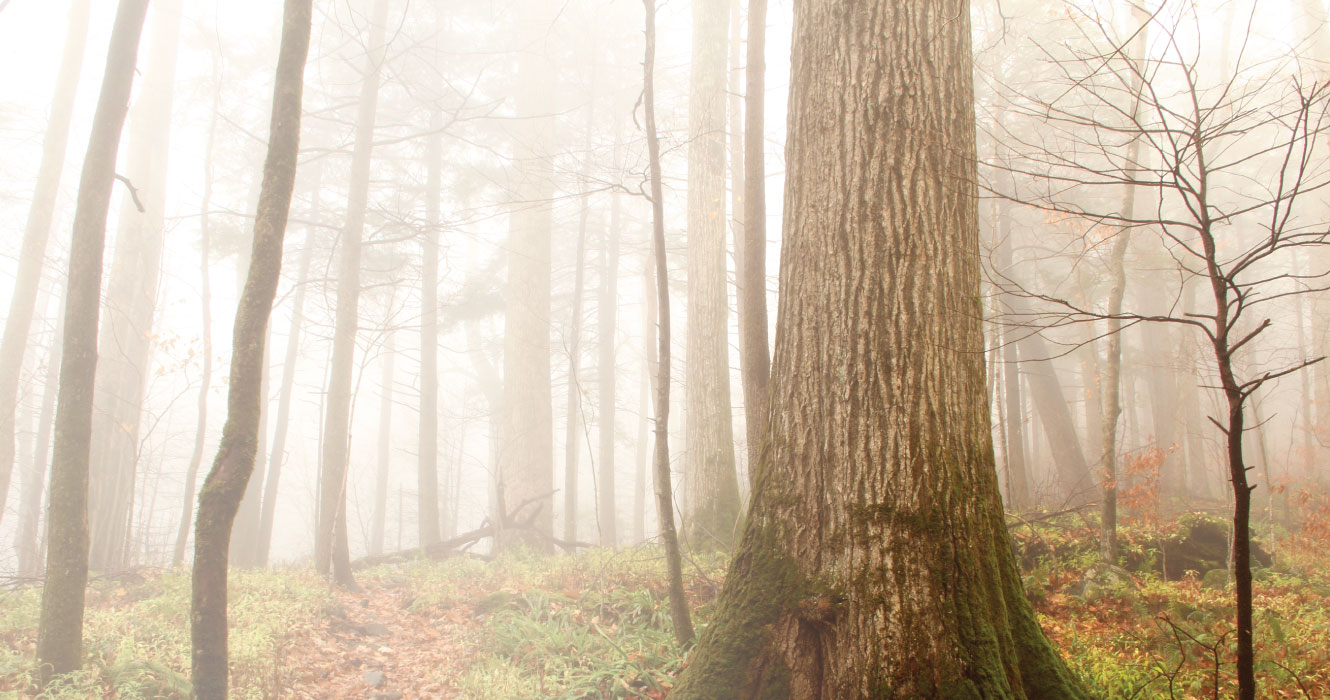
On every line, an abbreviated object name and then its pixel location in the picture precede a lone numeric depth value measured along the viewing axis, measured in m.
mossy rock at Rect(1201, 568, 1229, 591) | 5.63
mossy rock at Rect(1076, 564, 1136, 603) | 5.15
